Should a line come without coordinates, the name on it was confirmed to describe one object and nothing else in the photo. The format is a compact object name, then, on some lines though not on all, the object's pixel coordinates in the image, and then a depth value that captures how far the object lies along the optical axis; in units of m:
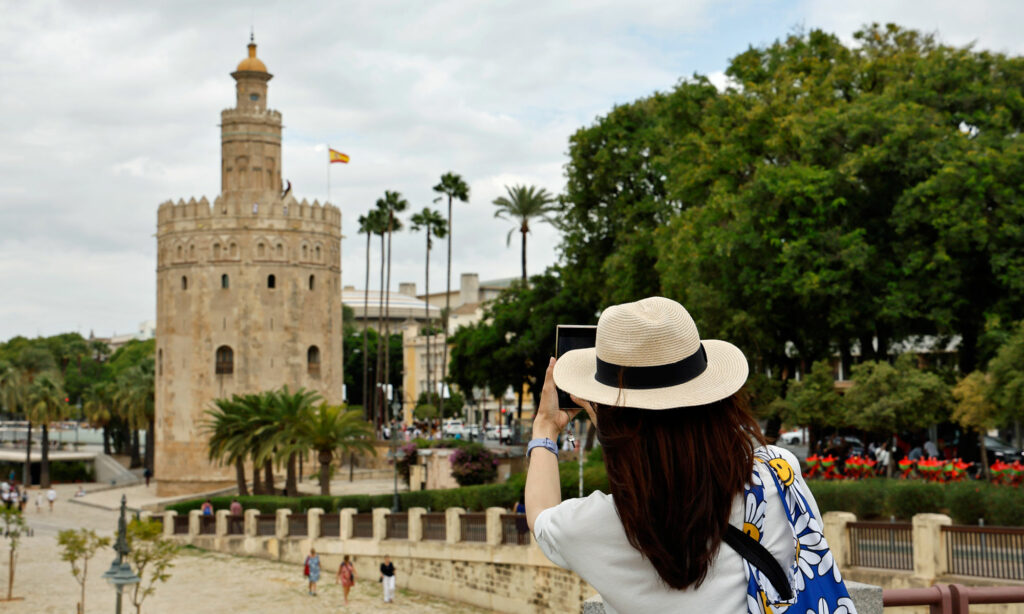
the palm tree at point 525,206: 63.06
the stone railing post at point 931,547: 17.12
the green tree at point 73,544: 27.33
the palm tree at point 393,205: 66.06
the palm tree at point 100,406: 72.94
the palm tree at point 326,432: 40.91
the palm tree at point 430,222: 65.50
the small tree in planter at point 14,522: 30.31
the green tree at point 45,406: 64.56
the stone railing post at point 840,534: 18.59
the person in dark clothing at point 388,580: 27.67
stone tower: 54.69
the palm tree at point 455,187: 63.59
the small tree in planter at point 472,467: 38.81
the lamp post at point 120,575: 20.84
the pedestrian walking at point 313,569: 29.20
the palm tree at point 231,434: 42.06
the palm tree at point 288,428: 41.16
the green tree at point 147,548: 26.43
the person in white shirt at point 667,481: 2.55
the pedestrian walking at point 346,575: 28.33
